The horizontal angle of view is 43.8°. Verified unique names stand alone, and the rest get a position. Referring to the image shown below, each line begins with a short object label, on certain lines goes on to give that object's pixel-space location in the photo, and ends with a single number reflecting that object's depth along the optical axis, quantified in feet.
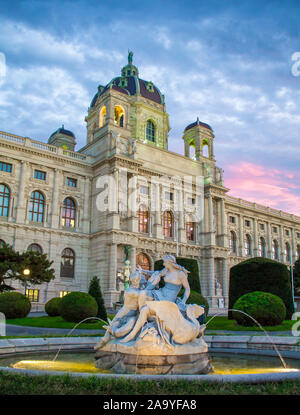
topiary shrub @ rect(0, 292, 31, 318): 74.90
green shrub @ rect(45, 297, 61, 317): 87.04
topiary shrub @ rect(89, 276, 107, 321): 77.30
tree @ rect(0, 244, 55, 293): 72.92
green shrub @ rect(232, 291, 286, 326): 62.13
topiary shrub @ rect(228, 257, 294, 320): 73.87
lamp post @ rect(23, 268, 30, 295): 76.13
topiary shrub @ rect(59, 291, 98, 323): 70.64
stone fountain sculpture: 25.93
